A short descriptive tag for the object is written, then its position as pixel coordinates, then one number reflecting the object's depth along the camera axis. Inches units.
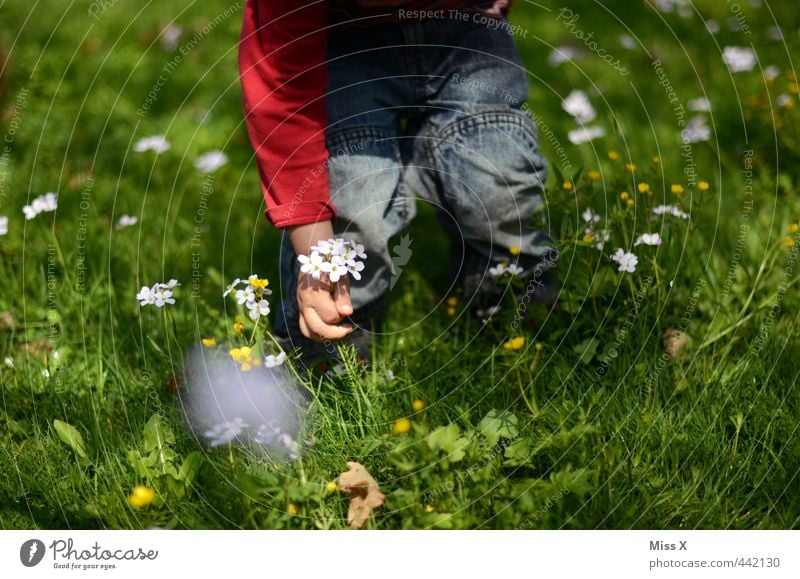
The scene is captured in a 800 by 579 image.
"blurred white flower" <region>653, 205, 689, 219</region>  117.8
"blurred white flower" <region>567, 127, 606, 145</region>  128.4
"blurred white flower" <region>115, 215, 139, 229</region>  123.4
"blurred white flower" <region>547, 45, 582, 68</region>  140.1
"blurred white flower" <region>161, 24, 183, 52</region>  143.2
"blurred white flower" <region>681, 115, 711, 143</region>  130.6
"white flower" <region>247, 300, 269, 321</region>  114.4
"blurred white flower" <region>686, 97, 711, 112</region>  132.9
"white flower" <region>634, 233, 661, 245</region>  117.0
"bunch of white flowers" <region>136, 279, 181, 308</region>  114.9
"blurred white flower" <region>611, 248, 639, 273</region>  116.5
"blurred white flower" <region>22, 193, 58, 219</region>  122.1
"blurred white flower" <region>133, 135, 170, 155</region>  131.5
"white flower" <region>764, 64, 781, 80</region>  131.3
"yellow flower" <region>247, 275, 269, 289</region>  113.6
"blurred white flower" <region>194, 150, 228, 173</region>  131.9
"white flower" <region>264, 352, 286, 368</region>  114.6
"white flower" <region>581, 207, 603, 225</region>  117.6
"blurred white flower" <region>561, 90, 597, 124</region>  132.0
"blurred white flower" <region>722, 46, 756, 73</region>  135.1
